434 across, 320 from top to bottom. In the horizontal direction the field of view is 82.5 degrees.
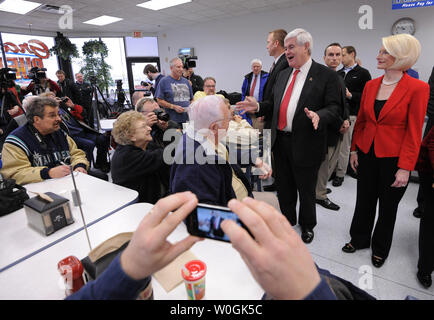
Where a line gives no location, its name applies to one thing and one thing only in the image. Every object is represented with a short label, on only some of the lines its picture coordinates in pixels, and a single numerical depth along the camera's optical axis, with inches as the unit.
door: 391.5
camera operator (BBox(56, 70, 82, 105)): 217.9
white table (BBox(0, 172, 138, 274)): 44.2
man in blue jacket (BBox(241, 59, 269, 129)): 166.6
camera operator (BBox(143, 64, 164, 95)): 171.6
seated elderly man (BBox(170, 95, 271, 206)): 48.0
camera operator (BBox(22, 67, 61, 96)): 159.2
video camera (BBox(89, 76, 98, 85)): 188.1
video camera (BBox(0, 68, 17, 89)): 119.8
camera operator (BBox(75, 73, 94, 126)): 258.0
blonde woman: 61.0
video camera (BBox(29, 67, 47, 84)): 161.6
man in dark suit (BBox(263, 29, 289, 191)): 92.4
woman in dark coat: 71.3
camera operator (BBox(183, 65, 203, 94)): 210.8
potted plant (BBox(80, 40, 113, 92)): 321.4
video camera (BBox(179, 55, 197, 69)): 189.9
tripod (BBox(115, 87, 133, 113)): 273.3
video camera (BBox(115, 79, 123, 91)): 287.7
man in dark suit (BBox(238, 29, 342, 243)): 74.5
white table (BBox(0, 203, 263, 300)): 33.5
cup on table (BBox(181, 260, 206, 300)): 31.0
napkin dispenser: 47.6
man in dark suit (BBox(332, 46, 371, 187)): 123.3
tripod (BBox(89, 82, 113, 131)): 190.8
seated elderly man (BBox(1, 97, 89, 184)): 73.5
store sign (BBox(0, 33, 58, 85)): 278.1
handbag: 55.7
